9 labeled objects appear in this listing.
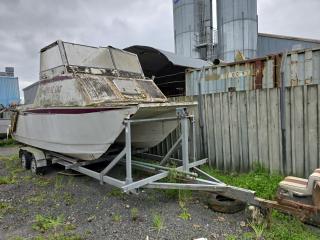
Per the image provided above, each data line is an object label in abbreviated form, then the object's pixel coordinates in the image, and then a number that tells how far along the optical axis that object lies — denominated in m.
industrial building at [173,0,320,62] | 10.96
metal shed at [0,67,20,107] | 16.58
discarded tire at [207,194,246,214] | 3.86
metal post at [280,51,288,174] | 4.67
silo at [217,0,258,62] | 10.92
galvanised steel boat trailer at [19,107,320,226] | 3.22
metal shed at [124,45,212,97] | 7.95
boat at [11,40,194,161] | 4.54
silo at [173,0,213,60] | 12.75
